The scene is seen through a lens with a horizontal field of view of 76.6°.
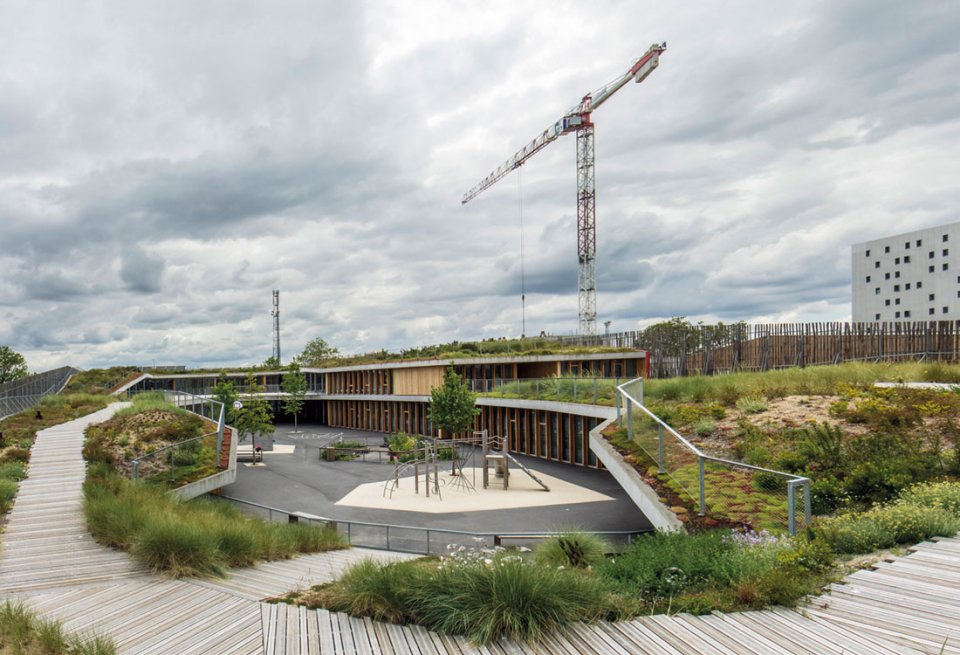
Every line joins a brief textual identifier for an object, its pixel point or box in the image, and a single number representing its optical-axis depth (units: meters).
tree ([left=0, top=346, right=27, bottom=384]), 66.88
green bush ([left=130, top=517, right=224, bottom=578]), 8.21
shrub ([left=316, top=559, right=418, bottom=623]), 6.20
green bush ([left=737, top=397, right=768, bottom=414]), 15.99
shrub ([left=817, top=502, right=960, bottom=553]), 7.42
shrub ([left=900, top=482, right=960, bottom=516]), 8.46
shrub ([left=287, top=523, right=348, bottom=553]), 11.46
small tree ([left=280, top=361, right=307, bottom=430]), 47.12
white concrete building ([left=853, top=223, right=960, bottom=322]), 68.81
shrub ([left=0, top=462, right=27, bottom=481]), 14.55
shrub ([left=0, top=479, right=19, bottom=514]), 12.21
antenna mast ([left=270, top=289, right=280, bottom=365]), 82.50
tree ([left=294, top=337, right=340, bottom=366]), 77.75
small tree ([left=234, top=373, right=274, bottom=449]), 31.77
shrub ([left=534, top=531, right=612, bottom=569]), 8.59
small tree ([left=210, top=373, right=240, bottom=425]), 33.03
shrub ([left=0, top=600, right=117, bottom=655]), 5.60
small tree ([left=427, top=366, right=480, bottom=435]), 28.91
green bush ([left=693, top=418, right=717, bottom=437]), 15.07
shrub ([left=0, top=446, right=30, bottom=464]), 16.60
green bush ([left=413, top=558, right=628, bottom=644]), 5.53
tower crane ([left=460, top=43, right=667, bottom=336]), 69.81
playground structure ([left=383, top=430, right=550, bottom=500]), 21.64
